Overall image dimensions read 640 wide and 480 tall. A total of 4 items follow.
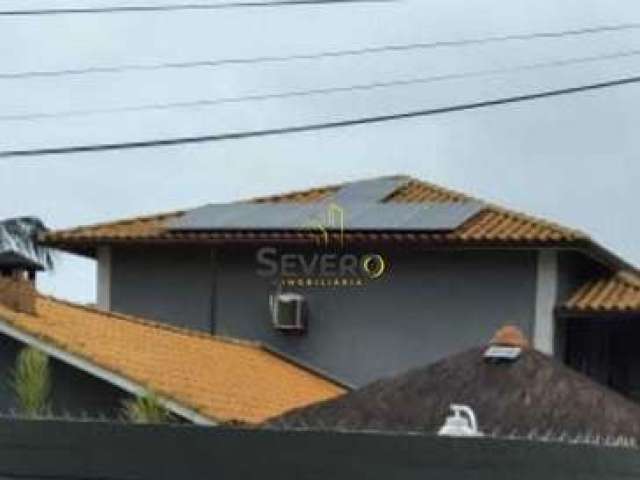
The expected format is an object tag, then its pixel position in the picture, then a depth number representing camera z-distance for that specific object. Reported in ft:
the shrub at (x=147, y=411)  30.48
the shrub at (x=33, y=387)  33.04
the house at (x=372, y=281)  73.15
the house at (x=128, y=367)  52.54
